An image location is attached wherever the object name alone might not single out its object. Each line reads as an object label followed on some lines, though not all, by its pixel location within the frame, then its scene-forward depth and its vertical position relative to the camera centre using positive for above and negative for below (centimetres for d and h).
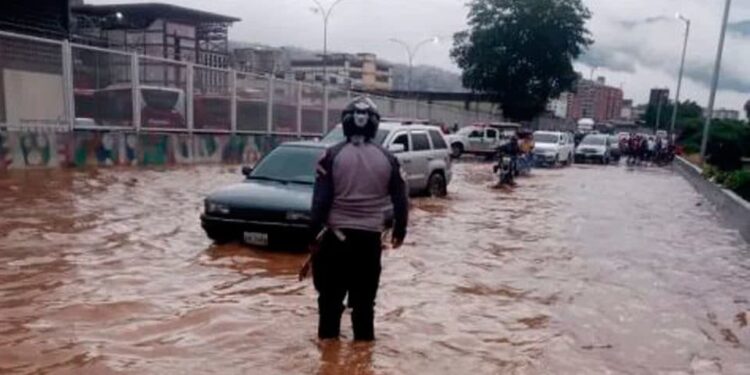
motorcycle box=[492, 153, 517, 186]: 2195 -236
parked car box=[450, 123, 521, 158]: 3766 -248
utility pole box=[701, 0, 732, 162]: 2889 +118
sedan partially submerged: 841 -158
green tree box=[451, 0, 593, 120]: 5656 +393
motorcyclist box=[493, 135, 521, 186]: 2198 -200
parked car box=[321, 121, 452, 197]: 1469 -137
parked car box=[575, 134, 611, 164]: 3912 -279
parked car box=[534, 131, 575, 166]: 3294 -242
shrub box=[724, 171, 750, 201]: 1528 -172
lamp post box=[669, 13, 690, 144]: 5336 +89
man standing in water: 500 -86
